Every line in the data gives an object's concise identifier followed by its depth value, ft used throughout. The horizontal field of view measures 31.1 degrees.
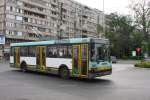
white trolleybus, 51.93
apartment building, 251.19
